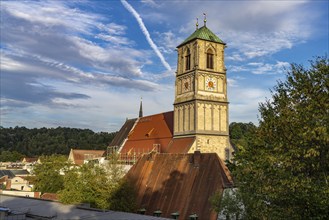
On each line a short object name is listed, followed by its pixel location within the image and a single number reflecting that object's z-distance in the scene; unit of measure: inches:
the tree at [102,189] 1204.5
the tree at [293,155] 636.7
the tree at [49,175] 2012.8
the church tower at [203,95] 1797.5
